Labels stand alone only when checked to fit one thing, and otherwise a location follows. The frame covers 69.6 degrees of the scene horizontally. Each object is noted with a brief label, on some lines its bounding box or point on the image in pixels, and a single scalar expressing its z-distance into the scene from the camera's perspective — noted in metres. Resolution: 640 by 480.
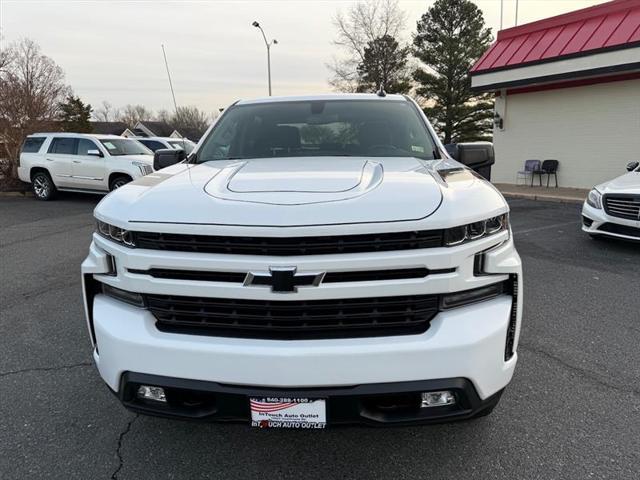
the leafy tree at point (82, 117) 37.12
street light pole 23.62
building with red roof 12.38
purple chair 14.67
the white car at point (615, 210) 6.30
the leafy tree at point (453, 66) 29.08
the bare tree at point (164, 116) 77.56
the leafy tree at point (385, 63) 32.03
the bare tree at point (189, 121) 67.90
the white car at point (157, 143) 16.19
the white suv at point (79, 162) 11.98
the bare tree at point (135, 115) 79.64
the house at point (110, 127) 61.20
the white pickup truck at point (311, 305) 1.78
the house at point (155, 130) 63.22
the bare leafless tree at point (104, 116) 81.26
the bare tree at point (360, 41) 32.75
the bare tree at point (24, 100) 14.49
